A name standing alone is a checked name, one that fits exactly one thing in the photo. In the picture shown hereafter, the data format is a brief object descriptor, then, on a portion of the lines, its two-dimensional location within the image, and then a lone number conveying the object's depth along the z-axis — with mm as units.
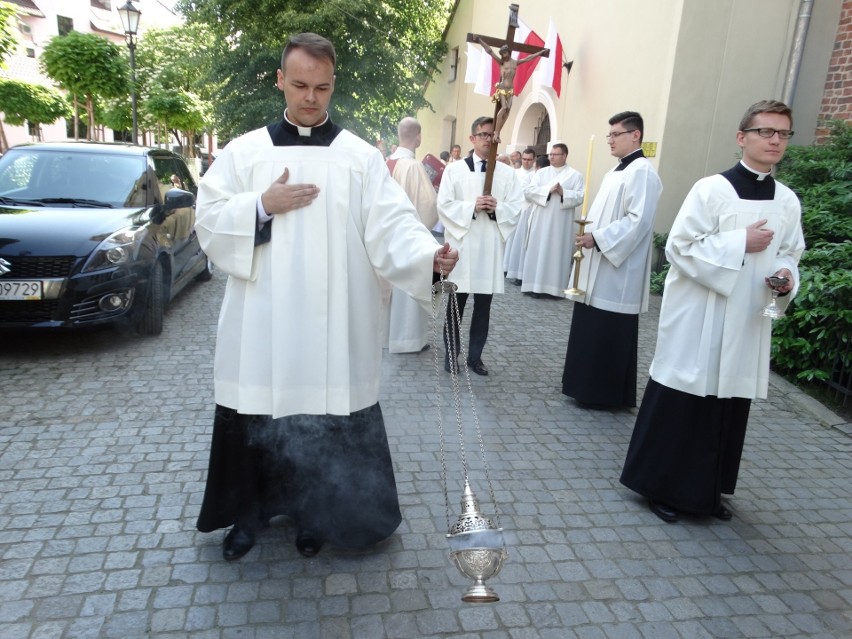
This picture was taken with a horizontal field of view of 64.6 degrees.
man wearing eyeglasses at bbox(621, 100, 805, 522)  3336
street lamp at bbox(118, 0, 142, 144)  14531
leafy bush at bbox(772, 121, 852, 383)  5590
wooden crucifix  4324
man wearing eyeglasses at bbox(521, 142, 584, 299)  9359
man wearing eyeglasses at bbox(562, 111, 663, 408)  4805
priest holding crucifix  5809
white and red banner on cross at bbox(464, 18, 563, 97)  11633
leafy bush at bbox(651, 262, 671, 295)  9398
